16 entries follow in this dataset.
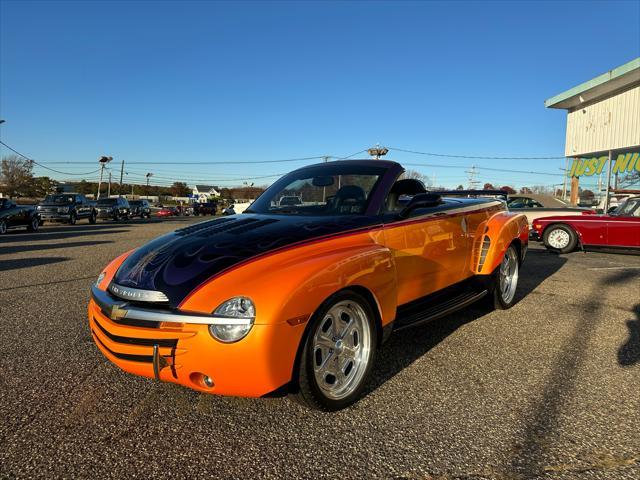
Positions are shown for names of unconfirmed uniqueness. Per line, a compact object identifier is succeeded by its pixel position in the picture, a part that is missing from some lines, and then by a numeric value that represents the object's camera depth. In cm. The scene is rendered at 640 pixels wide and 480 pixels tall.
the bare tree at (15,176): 6031
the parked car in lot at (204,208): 5116
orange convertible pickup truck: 227
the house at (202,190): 12596
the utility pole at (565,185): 2839
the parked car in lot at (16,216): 1711
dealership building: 2225
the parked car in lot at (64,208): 2328
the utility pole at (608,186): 2118
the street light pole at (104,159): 6167
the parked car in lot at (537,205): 1261
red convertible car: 979
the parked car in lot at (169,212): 5244
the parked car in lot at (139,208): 3578
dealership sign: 2277
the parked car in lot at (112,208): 2961
